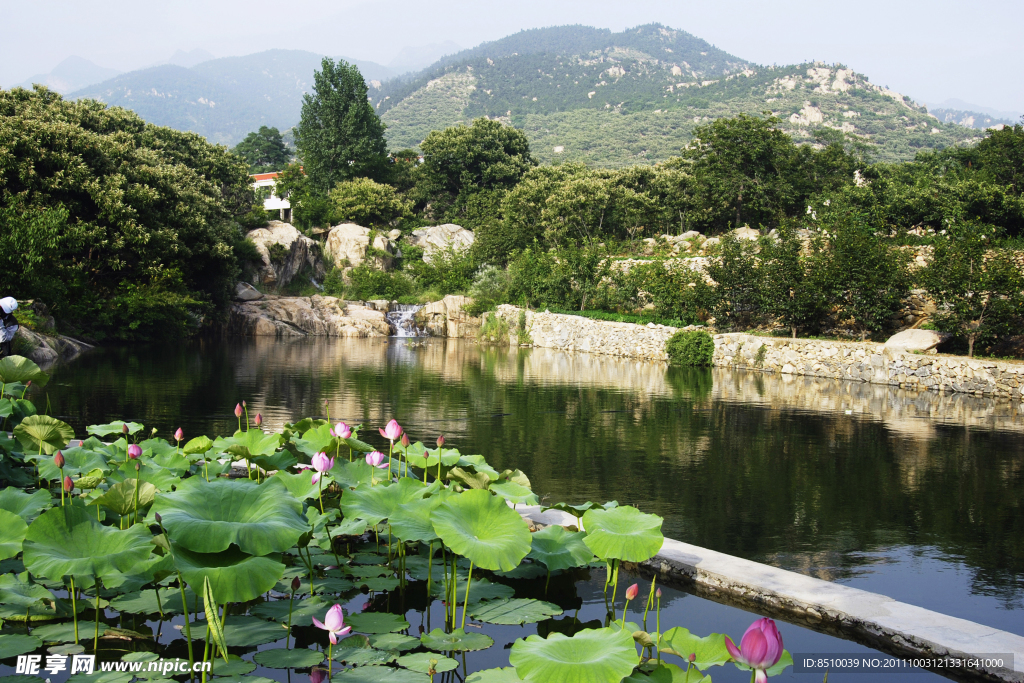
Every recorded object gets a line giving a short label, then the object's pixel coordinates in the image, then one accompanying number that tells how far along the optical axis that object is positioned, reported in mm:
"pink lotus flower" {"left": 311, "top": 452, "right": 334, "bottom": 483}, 3322
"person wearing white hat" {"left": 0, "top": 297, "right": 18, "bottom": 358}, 6773
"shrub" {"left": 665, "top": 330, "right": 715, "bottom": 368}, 21078
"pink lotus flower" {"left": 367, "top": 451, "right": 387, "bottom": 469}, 3898
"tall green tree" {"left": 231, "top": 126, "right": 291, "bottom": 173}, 67750
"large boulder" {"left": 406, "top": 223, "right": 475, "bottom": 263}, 40344
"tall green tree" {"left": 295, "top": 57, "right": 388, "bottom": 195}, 44719
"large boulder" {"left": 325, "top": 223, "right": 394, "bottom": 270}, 37531
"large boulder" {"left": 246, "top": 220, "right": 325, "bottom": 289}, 33531
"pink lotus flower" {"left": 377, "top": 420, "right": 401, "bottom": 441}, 3987
